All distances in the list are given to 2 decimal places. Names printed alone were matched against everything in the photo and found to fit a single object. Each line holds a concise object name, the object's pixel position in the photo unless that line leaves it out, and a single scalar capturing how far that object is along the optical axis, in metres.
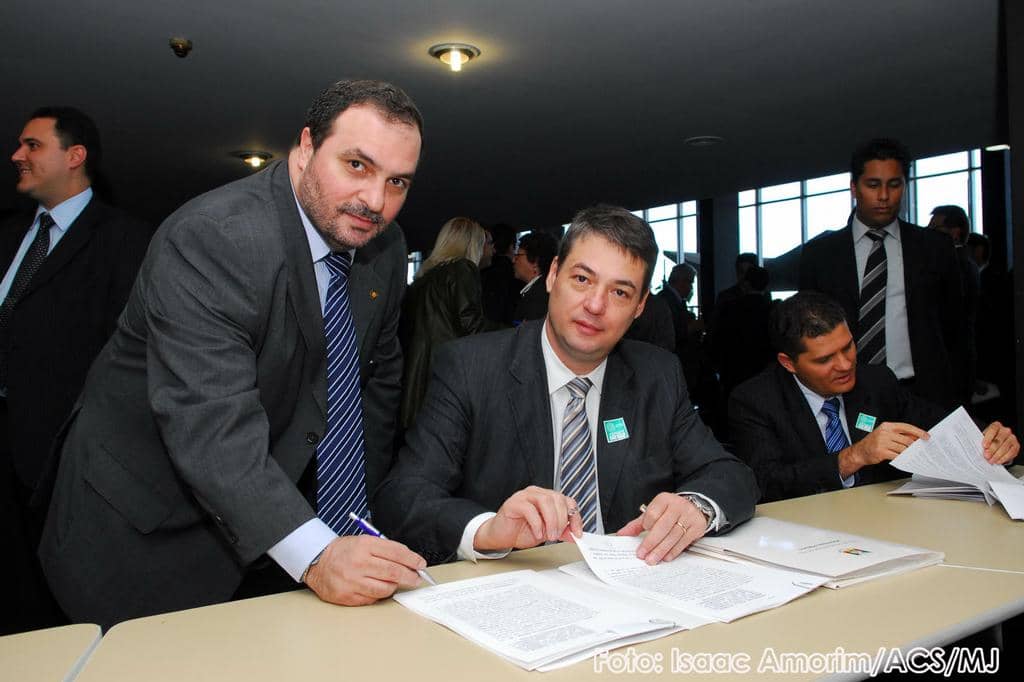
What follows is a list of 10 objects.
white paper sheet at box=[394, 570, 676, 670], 1.14
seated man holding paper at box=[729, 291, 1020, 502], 2.58
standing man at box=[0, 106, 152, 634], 2.77
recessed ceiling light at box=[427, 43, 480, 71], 5.22
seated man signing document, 1.96
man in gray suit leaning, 1.36
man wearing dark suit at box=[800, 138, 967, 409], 3.27
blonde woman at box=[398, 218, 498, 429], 4.09
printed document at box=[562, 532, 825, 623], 1.32
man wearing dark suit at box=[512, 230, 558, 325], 4.54
